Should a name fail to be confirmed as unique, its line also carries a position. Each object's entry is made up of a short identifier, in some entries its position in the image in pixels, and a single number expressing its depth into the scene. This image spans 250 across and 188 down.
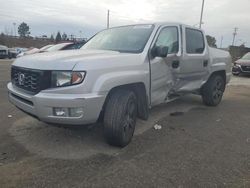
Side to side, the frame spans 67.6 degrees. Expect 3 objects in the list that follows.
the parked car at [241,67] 10.51
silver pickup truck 2.29
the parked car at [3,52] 17.55
